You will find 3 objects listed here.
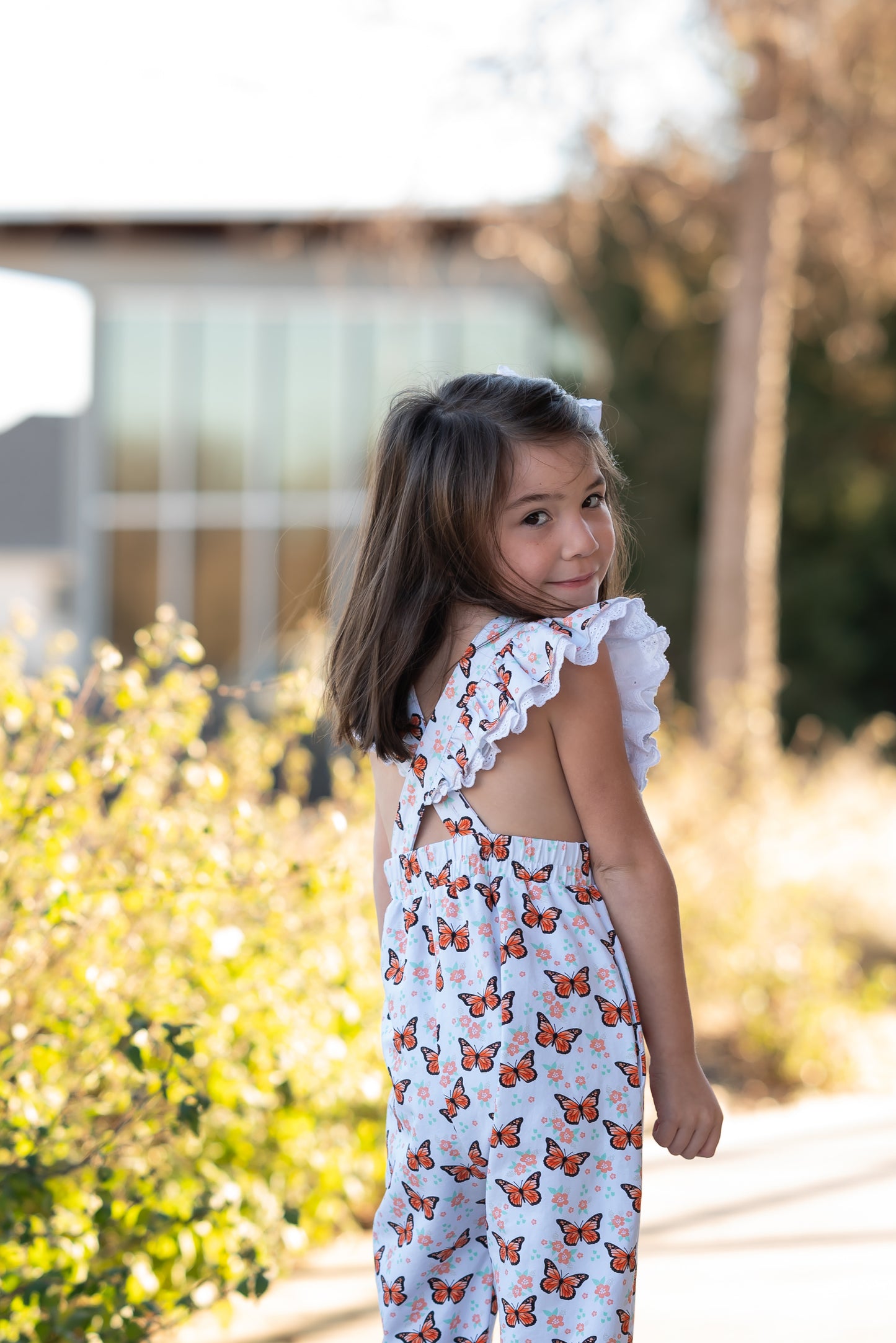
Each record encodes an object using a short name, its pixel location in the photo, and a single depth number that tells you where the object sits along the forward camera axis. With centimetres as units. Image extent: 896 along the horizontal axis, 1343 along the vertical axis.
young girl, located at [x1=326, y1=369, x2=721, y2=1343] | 332
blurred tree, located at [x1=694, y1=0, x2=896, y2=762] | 1496
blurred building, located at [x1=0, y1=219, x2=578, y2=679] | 3562
